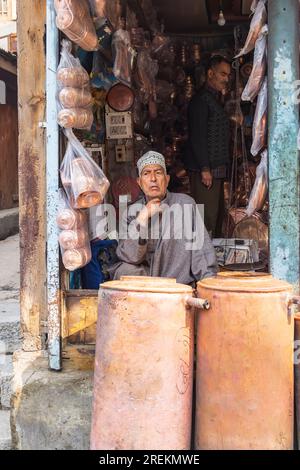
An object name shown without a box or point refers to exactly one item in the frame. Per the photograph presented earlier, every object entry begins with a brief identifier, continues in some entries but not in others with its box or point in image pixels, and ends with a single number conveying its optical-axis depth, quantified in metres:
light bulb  5.82
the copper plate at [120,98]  4.75
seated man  3.49
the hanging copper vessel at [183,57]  6.24
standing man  5.68
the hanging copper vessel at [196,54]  6.28
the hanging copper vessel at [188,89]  6.23
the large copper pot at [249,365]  2.46
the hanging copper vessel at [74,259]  3.28
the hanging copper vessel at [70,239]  3.27
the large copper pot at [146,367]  2.50
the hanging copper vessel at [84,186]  3.18
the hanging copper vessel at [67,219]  3.27
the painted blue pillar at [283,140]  2.91
